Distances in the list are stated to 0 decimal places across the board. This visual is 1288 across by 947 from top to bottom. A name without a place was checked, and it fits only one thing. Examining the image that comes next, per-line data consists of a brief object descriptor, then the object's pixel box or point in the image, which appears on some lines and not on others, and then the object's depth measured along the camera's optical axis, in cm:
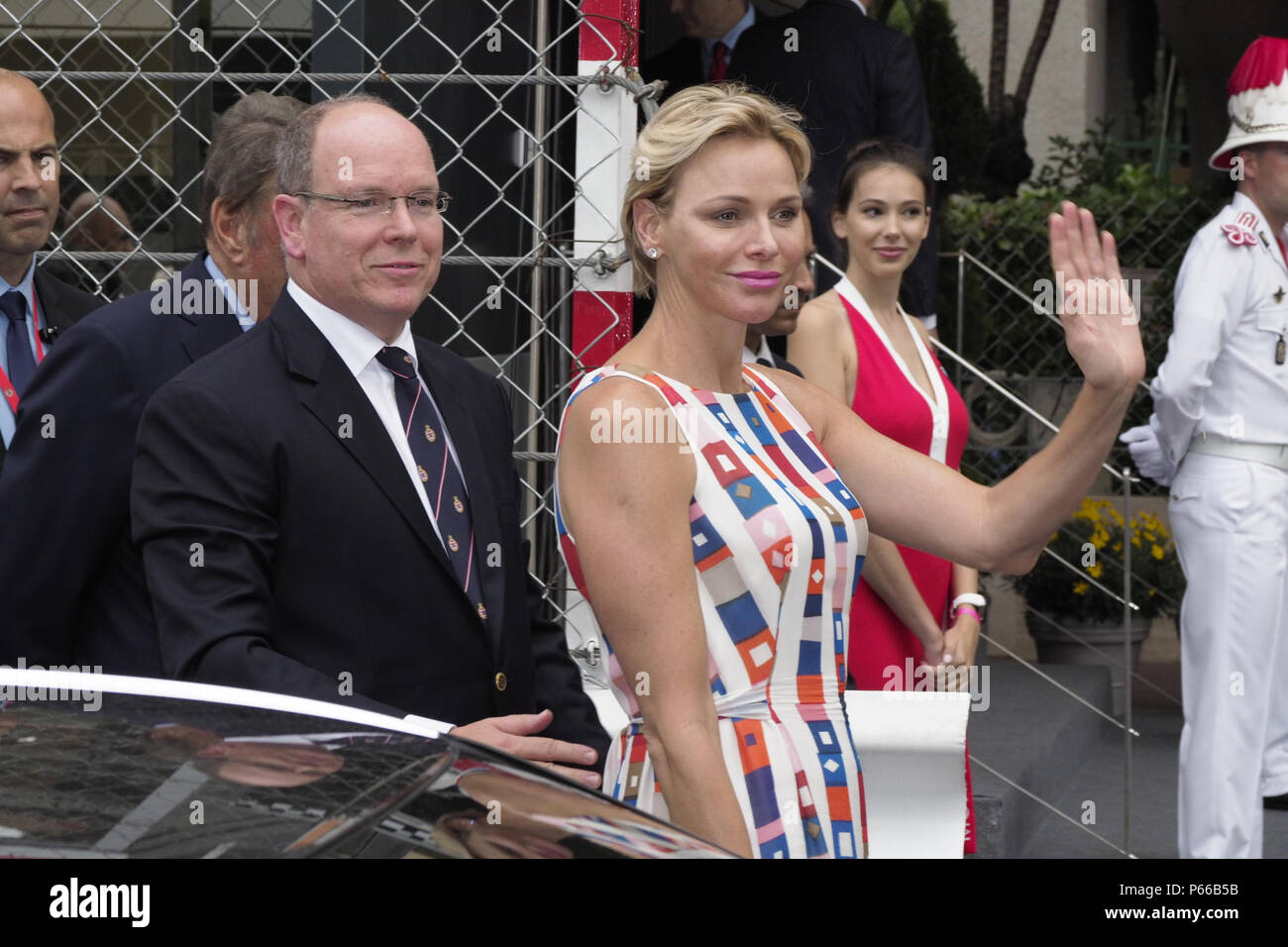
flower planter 1576
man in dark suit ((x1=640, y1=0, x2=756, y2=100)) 1110
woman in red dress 825
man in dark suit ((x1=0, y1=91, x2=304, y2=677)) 540
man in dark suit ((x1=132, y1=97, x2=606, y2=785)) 456
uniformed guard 948
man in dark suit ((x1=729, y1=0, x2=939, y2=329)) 1099
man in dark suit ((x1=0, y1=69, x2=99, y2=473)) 741
